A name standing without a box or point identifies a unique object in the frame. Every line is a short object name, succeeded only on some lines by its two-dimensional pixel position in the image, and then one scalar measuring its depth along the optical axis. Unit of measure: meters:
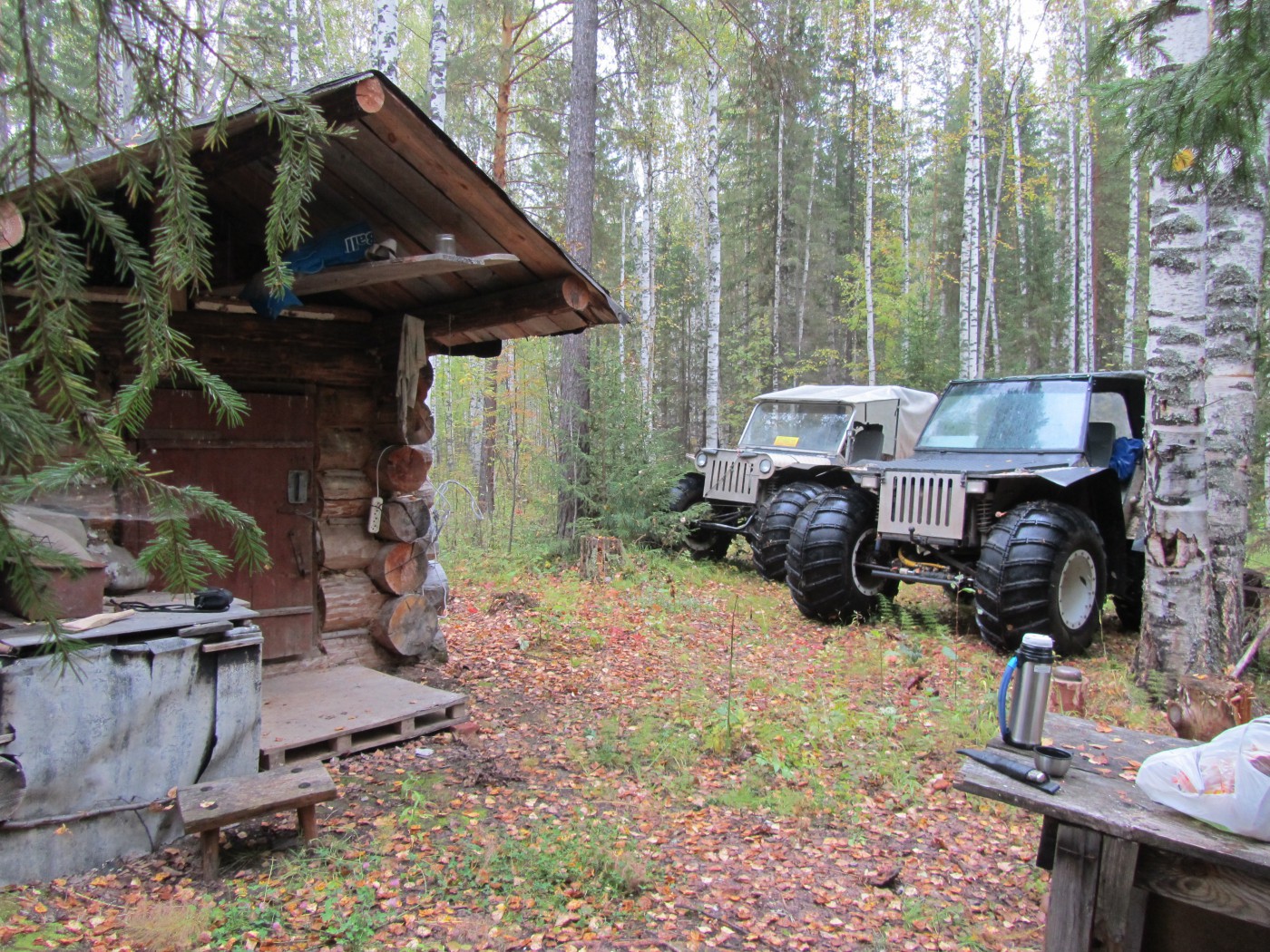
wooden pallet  4.20
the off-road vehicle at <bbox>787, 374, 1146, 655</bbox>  6.32
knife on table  2.35
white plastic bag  1.99
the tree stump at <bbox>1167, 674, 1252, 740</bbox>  4.20
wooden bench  3.20
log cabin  4.22
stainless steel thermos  2.51
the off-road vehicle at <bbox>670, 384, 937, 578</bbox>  9.31
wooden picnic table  2.01
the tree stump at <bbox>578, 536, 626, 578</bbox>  9.25
